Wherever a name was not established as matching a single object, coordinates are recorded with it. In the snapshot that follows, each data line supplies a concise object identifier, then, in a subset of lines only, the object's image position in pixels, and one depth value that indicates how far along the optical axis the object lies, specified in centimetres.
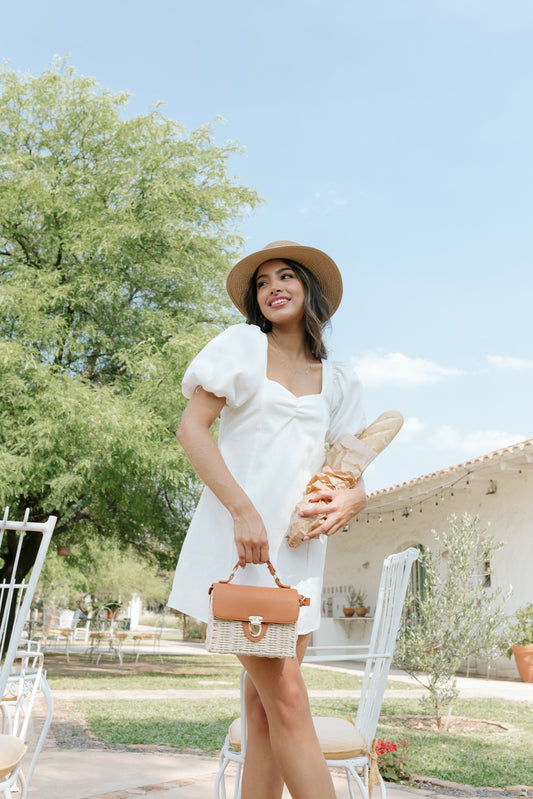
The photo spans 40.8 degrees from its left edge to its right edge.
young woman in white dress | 139
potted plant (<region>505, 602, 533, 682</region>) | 975
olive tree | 561
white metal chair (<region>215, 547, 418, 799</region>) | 173
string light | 1182
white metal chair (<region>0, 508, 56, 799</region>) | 153
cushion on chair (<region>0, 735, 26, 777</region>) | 149
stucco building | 1067
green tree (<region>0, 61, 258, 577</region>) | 898
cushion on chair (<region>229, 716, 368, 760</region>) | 172
